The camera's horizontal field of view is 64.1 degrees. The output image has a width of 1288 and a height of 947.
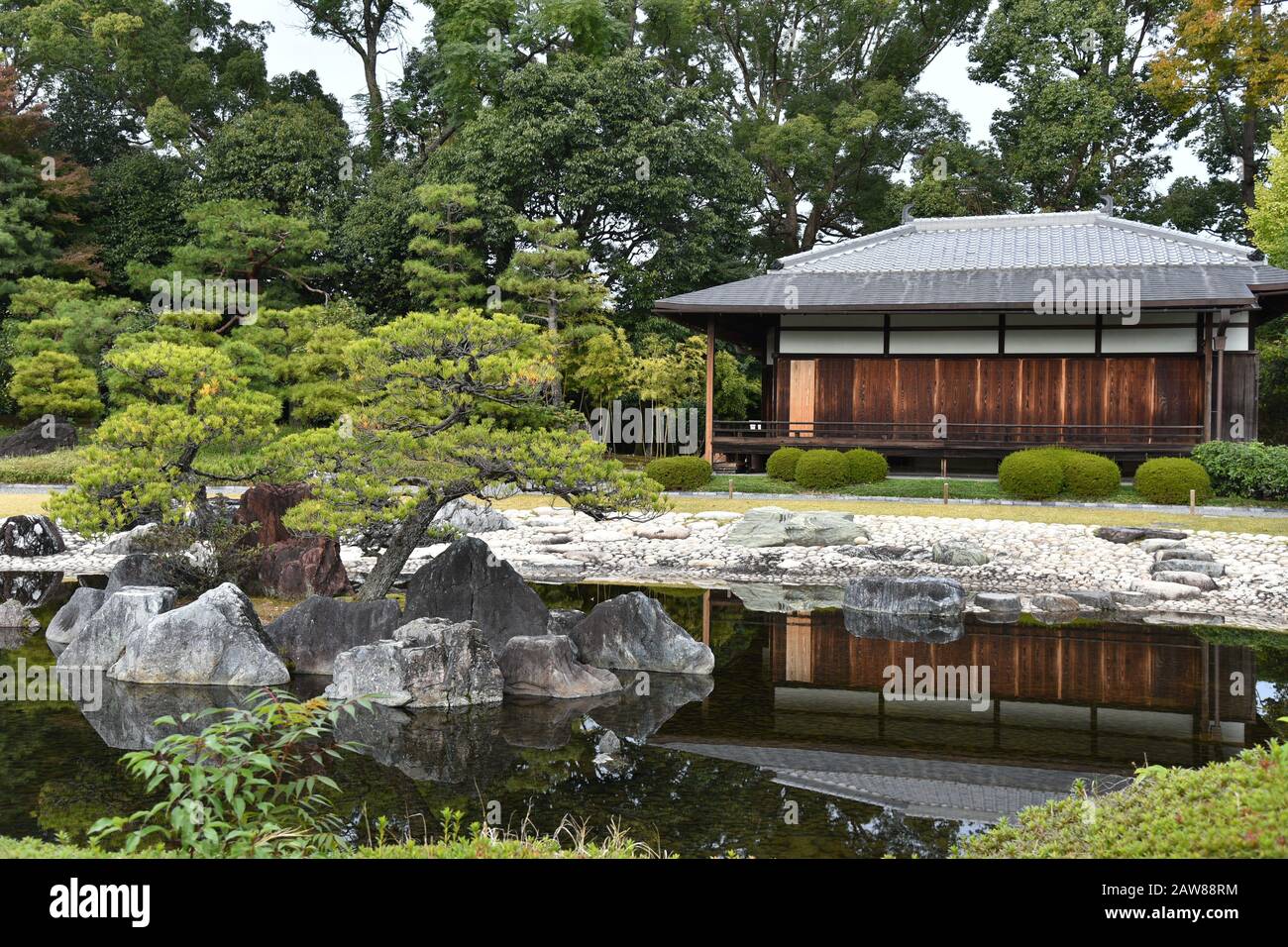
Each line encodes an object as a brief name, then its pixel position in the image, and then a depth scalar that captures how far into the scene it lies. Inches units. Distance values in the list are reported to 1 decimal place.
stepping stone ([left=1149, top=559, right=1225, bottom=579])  506.9
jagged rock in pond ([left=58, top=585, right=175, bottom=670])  370.3
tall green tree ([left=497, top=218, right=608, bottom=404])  936.3
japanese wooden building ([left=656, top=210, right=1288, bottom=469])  788.6
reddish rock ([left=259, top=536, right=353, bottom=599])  462.9
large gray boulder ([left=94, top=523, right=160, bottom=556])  607.2
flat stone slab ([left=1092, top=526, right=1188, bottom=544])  569.0
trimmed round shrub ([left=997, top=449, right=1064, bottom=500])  697.0
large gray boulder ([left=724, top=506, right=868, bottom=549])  601.9
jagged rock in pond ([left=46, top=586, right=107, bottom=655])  404.3
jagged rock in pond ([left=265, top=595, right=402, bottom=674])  370.3
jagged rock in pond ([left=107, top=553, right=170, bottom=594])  431.5
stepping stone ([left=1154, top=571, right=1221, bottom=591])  490.3
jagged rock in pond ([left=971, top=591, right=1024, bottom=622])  464.1
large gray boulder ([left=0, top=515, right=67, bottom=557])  601.0
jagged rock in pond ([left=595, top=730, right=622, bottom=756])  290.5
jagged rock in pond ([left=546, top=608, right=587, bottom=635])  403.2
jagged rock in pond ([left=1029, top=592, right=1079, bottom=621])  465.7
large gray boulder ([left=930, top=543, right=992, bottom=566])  546.0
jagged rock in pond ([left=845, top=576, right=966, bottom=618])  465.1
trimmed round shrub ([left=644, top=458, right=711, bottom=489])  757.9
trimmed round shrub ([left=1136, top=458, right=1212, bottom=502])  671.8
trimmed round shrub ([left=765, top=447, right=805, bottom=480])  776.9
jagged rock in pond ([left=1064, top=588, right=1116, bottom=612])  478.3
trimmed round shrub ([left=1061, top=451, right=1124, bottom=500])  697.0
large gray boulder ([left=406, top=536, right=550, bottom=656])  398.0
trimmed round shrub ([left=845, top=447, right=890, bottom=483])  757.9
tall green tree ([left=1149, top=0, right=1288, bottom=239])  1029.2
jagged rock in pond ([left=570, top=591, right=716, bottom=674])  382.9
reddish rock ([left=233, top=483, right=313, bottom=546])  496.7
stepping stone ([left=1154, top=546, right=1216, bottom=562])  523.2
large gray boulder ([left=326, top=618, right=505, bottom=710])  337.1
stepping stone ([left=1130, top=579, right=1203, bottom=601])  485.1
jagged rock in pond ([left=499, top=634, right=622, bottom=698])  351.9
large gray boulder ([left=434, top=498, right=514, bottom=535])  652.1
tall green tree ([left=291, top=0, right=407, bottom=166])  1326.3
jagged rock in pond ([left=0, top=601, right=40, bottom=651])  428.5
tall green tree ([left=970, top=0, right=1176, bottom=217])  1115.9
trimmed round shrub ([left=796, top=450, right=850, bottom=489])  748.6
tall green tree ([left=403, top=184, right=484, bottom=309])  995.9
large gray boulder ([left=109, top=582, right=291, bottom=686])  354.6
